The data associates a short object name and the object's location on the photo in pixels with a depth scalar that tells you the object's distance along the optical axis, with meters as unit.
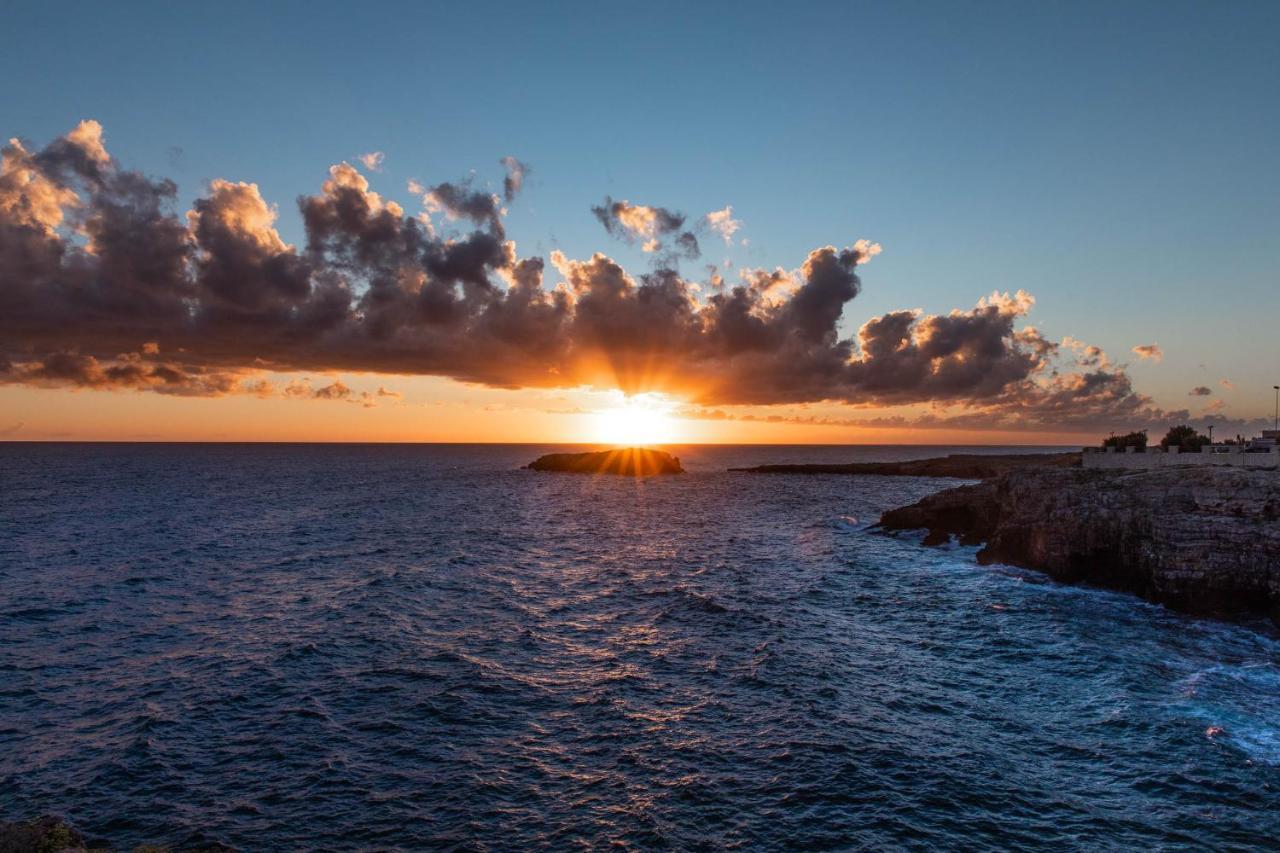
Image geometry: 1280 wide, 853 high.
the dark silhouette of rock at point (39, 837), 15.09
